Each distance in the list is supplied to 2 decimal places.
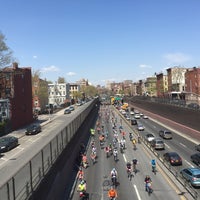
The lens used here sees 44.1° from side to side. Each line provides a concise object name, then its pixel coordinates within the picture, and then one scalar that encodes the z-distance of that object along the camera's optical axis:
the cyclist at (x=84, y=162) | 24.18
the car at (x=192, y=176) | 18.89
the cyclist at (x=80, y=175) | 20.36
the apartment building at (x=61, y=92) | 124.36
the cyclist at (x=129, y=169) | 21.40
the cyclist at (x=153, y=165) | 22.13
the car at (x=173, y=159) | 24.54
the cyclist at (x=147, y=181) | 17.91
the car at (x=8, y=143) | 27.44
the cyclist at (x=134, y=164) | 22.77
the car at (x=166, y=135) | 39.44
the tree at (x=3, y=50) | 41.19
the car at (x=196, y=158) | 25.10
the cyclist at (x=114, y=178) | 19.39
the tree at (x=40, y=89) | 80.07
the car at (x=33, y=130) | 37.29
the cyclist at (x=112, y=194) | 15.96
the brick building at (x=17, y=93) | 41.09
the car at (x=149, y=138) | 36.60
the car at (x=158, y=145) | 31.82
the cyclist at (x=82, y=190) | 16.30
